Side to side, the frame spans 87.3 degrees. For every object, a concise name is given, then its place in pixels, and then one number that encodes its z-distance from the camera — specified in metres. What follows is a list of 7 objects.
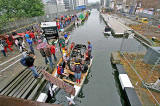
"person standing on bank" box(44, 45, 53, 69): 7.07
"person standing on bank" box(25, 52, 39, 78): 5.43
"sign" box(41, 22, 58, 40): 8.91
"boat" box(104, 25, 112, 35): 21.43
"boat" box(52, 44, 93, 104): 6.36
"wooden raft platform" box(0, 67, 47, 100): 5.32
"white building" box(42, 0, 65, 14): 43.86
